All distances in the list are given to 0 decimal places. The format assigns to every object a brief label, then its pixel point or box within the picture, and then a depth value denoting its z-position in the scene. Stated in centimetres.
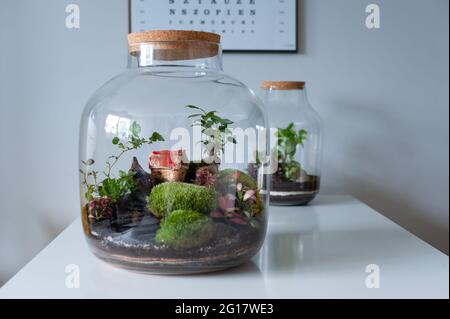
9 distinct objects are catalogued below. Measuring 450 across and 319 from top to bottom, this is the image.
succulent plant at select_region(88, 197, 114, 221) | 83
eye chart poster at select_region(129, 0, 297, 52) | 164
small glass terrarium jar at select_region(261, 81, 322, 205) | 146
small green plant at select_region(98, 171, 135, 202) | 82
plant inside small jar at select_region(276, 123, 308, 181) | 148
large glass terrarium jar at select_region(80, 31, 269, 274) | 79
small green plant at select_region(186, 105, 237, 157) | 85
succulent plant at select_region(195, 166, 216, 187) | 82
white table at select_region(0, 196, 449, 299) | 75
